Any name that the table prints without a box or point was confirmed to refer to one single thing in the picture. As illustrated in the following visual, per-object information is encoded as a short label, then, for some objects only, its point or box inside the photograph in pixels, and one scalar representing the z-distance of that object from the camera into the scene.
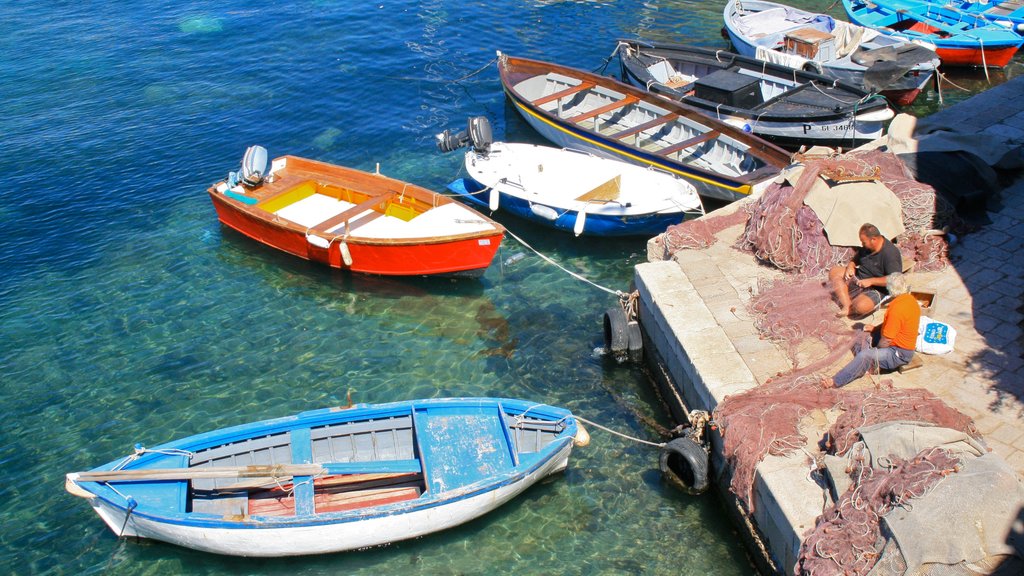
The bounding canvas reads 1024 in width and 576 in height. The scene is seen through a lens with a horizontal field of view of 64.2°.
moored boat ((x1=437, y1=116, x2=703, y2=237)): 16.03
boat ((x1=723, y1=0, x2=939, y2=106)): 20.53
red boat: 15.19
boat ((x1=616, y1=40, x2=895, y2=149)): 18.67
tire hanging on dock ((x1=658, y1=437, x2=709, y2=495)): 10.72
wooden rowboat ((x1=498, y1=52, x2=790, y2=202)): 16.77
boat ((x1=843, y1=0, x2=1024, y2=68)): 23.14
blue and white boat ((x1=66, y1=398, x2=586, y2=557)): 10.08
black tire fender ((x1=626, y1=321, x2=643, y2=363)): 13.29
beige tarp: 12.24
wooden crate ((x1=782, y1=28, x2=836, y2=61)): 22.42
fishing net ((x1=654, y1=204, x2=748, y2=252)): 13.59
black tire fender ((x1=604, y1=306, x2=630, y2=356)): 13.23
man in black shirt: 11.45
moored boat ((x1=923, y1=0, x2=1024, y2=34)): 23.77
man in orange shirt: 10.22
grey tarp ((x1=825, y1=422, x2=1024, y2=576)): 7.69
